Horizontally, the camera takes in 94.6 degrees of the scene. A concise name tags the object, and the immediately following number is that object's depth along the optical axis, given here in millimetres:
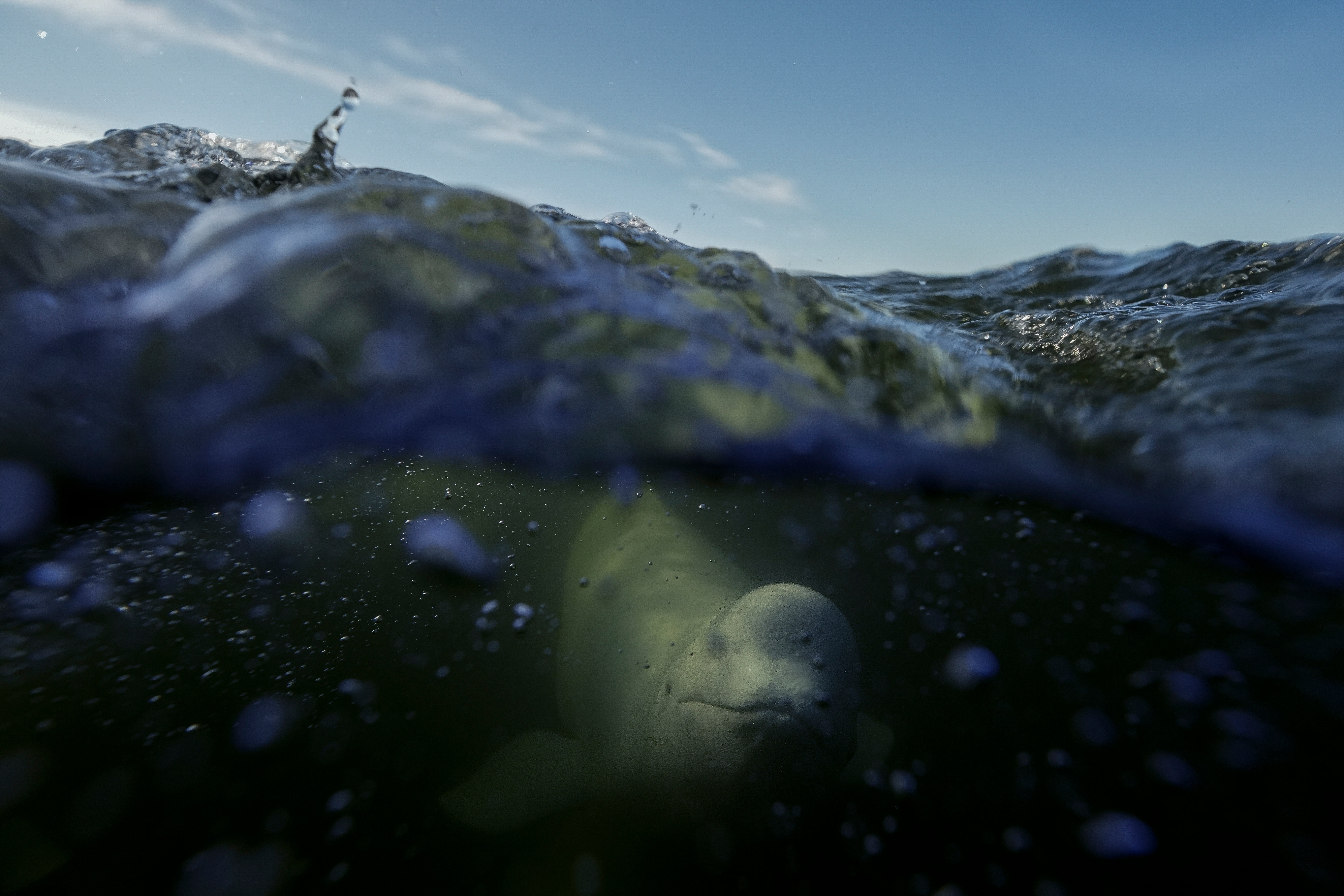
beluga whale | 1933
